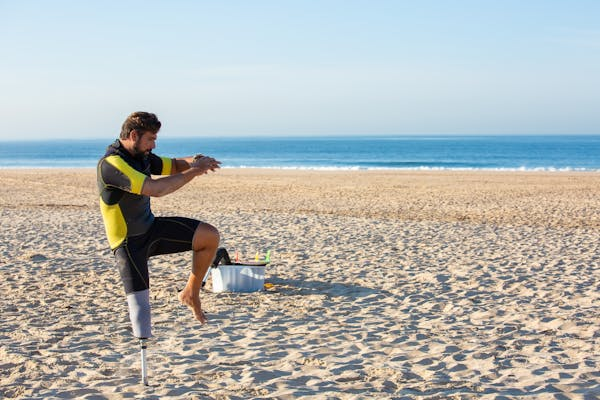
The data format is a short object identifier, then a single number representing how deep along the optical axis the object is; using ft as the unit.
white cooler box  23.71
